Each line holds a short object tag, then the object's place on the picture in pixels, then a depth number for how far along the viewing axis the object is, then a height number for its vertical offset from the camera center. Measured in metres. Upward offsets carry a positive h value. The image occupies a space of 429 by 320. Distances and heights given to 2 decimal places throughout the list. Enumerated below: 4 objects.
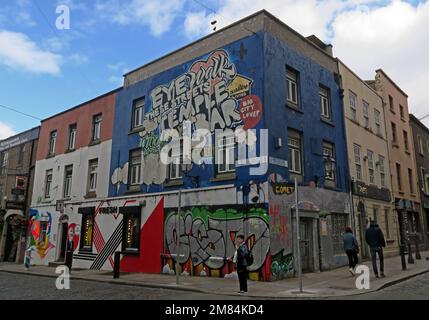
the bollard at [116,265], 14.80 -0.83
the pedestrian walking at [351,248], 13.59 -0.07
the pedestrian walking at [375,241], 12.64 +0.17
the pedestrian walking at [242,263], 10.54 -0.48
